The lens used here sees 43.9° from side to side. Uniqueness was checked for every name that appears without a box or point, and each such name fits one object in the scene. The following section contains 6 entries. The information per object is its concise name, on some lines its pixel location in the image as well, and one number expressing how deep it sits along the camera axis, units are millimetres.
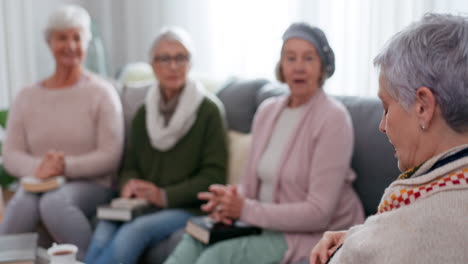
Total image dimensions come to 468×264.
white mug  1595
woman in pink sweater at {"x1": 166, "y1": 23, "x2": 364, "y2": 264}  1964
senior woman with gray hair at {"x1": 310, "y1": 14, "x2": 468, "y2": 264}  923
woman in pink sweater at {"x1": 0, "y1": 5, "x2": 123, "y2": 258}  2588
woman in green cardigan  2359
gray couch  2078
